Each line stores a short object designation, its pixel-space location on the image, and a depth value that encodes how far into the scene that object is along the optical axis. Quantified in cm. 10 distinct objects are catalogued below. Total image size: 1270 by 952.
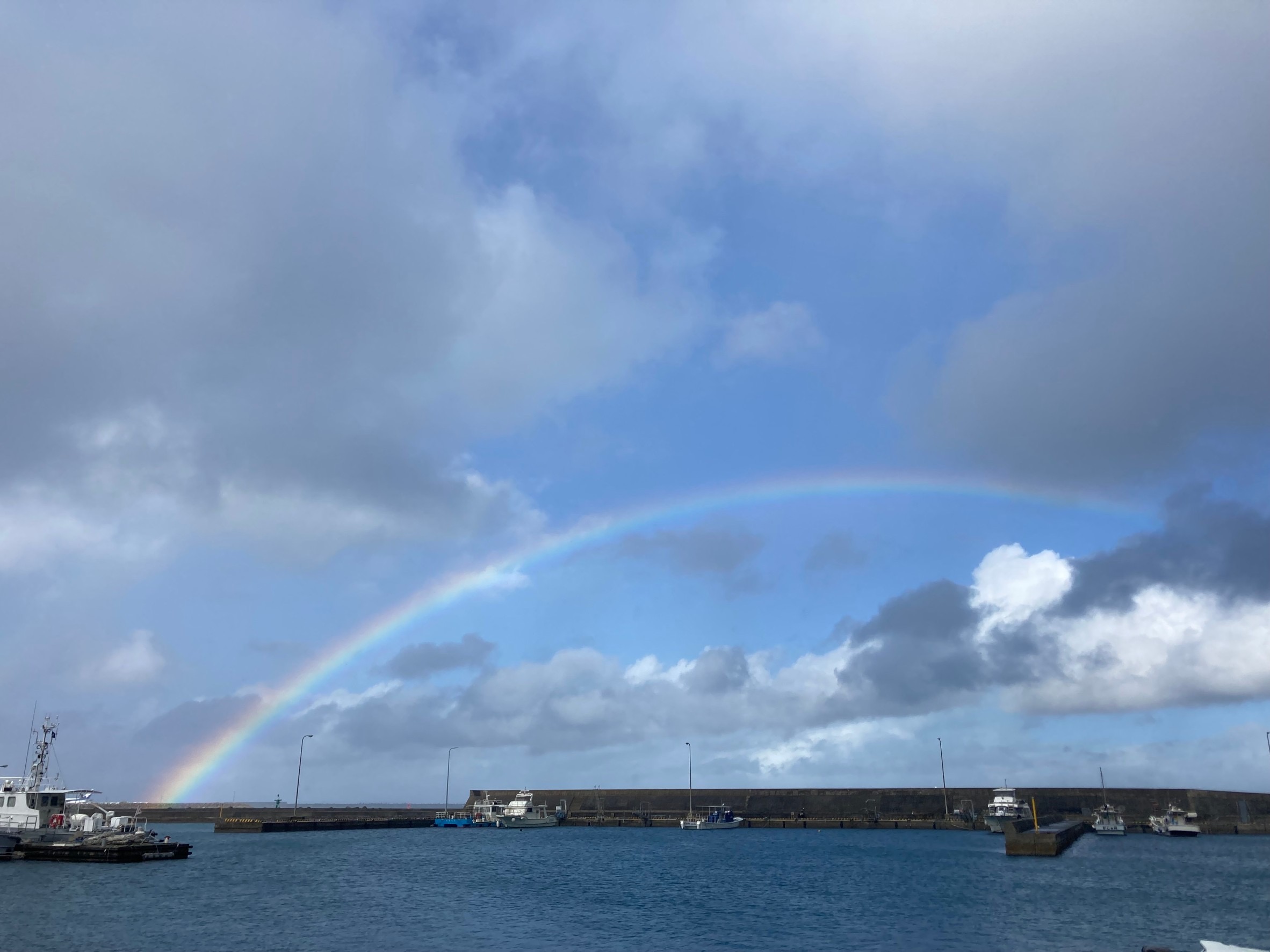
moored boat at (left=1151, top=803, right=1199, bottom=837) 12738
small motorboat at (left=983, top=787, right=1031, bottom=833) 13712
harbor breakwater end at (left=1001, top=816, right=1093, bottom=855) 9144
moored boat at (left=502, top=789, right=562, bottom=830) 16638
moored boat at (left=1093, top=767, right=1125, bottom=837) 13100
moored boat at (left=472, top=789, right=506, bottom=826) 16875
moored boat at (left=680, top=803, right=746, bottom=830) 15862
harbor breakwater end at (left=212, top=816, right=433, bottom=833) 13712
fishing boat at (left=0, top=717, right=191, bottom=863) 7925
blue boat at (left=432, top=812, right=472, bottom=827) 16912
